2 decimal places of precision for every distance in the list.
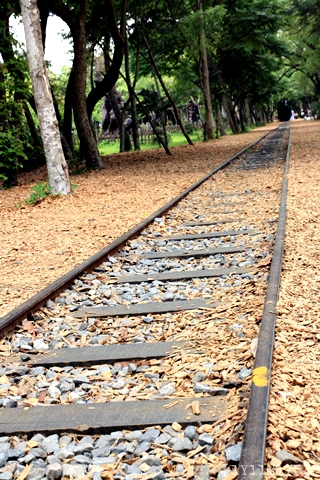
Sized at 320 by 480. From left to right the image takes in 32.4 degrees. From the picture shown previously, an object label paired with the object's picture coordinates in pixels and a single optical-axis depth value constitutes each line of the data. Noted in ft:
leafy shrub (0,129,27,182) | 40.88
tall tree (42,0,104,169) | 47.16
